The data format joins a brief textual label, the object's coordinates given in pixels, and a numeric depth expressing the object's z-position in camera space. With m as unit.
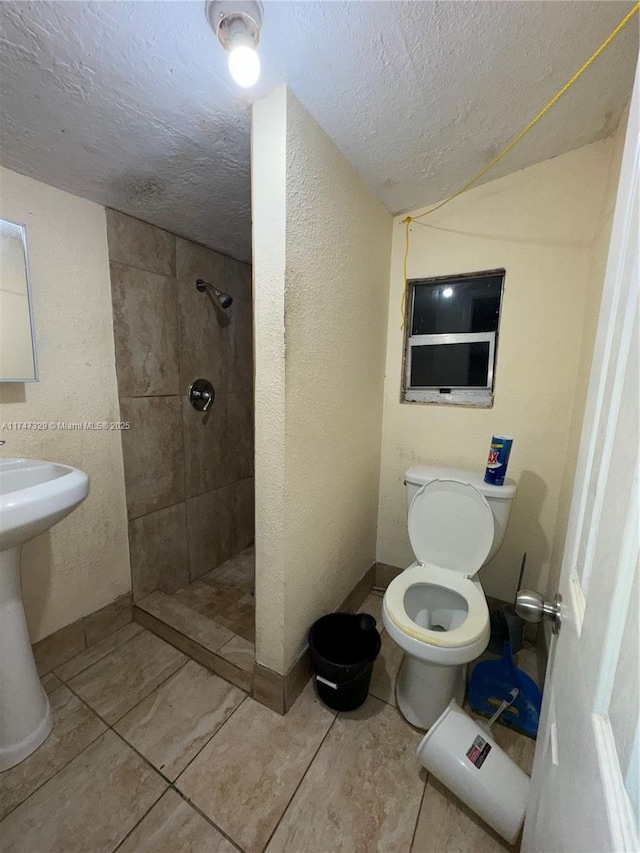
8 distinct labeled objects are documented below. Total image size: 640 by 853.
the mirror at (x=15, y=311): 1.15
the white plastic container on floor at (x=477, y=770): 0.87
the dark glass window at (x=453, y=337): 1.58
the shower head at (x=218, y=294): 1.80
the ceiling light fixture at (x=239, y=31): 0.70
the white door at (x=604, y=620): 0.31
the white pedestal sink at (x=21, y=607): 0.89
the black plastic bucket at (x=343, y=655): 1.17
